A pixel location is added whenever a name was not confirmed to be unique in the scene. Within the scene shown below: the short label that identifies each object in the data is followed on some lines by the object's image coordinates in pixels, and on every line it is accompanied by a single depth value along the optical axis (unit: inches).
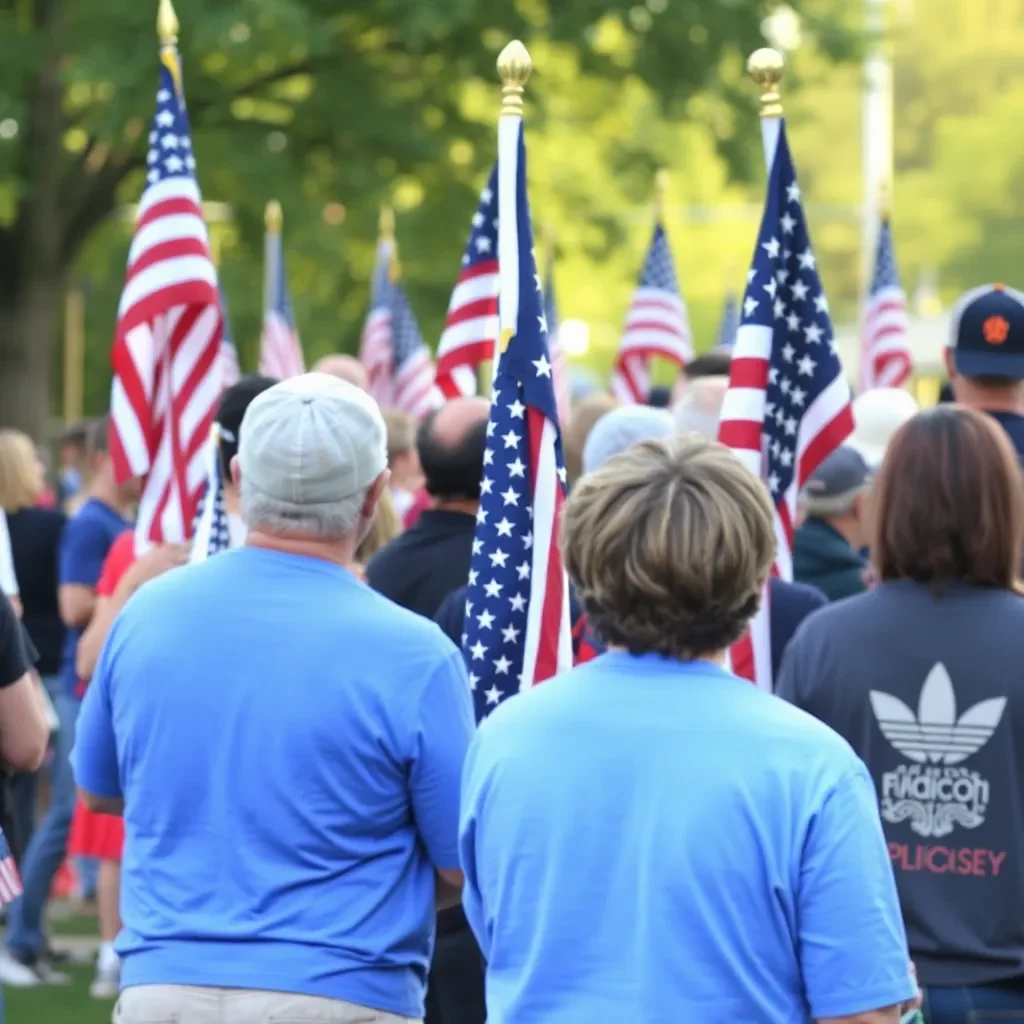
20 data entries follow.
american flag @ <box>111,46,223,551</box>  609.6
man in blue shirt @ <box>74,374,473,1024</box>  291.1
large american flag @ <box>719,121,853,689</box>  447.2
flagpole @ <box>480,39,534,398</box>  411.8
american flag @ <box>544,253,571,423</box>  788.0
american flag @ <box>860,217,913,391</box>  997.2
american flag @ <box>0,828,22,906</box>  359.6
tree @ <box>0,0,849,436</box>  1475.1
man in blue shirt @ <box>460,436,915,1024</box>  235.9
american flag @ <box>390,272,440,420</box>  1045.2
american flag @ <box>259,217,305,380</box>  1052.5
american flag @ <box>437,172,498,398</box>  694.5
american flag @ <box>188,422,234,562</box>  501.7
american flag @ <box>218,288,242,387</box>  909.4
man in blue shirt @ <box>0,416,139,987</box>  711.1
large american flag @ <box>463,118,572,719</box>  396.5
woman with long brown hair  326.6
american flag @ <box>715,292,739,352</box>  1179.9
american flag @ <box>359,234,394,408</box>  1117.7
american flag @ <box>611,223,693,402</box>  1055.0
